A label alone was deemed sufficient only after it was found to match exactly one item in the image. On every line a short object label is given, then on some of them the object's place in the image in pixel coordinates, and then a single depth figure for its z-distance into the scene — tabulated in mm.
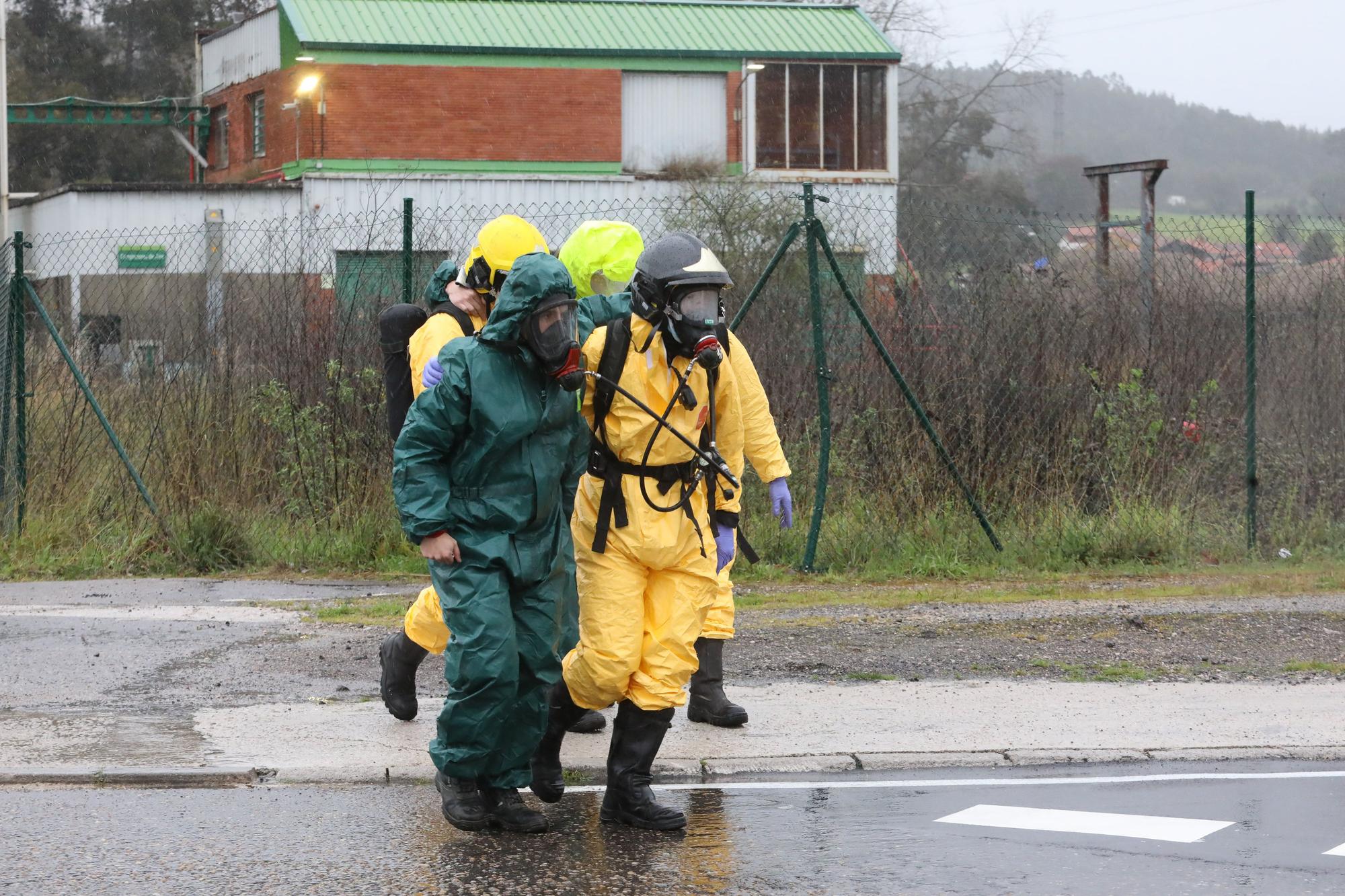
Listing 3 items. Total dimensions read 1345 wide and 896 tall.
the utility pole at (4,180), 26688
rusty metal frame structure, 11797
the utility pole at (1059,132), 111712
